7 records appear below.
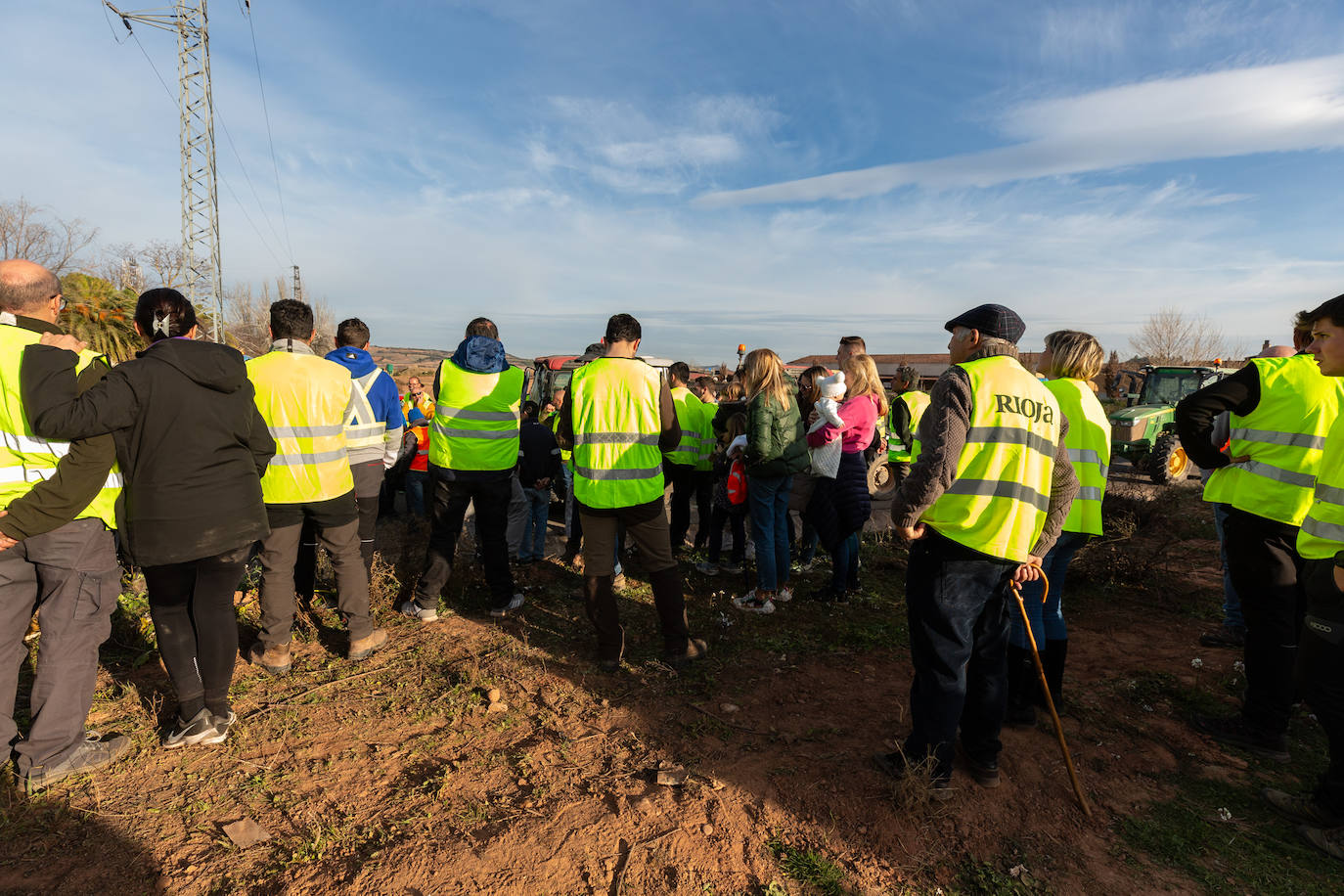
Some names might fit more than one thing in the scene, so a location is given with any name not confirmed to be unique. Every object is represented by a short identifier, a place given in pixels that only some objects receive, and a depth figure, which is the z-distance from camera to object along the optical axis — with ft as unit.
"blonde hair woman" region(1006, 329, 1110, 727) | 10.57
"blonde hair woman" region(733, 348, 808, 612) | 15.12
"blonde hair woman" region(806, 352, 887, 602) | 16.40
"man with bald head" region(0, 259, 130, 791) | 8.20
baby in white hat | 16.11
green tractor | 35.91
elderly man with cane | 8.18
